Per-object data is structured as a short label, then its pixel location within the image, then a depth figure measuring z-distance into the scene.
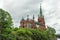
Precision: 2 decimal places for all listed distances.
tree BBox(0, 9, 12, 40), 21.25
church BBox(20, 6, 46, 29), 50.63
